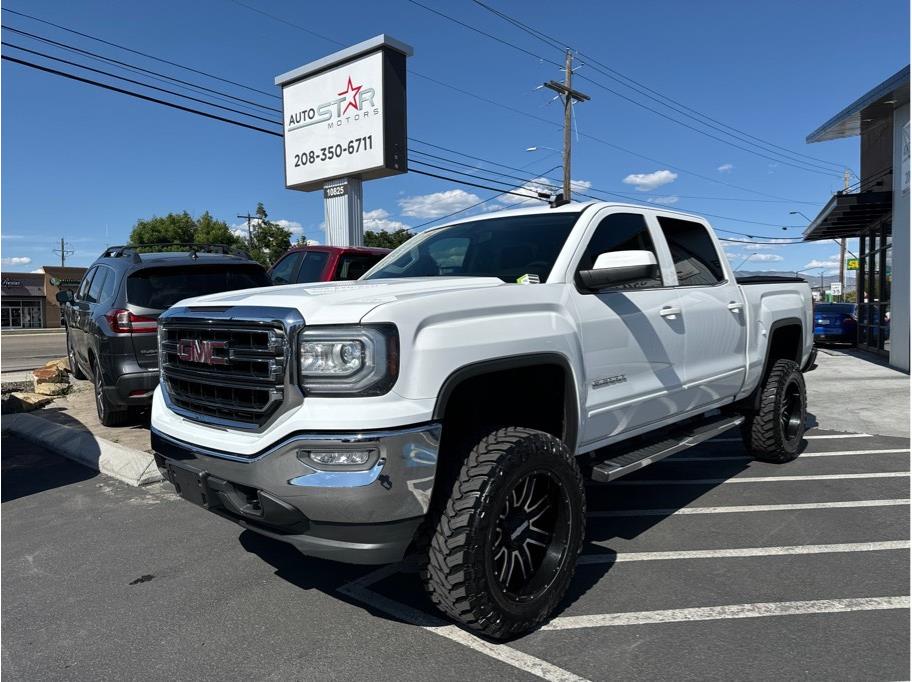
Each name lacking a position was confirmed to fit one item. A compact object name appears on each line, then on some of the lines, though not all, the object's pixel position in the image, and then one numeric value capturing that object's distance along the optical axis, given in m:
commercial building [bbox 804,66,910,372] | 13.12
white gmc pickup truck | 2.56
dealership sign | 14.52
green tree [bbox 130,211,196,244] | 44.41
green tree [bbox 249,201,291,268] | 44.50
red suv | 9.34
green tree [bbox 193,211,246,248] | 43.41
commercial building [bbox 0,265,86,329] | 58.53
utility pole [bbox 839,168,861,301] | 48.78
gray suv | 6.45
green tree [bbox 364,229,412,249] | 59.53
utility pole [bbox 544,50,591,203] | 26.50
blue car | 18.94
